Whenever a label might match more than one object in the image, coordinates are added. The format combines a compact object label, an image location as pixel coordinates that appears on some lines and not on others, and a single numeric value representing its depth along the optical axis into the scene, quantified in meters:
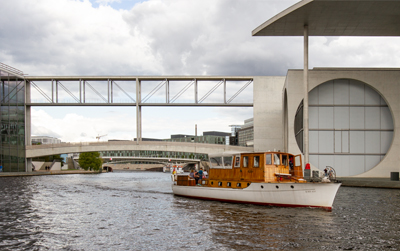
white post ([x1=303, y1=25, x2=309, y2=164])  44.53
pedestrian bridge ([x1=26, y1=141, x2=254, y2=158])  62.44
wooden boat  24.69
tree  105.94
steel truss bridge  63.41
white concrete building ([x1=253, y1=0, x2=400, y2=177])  46.91
